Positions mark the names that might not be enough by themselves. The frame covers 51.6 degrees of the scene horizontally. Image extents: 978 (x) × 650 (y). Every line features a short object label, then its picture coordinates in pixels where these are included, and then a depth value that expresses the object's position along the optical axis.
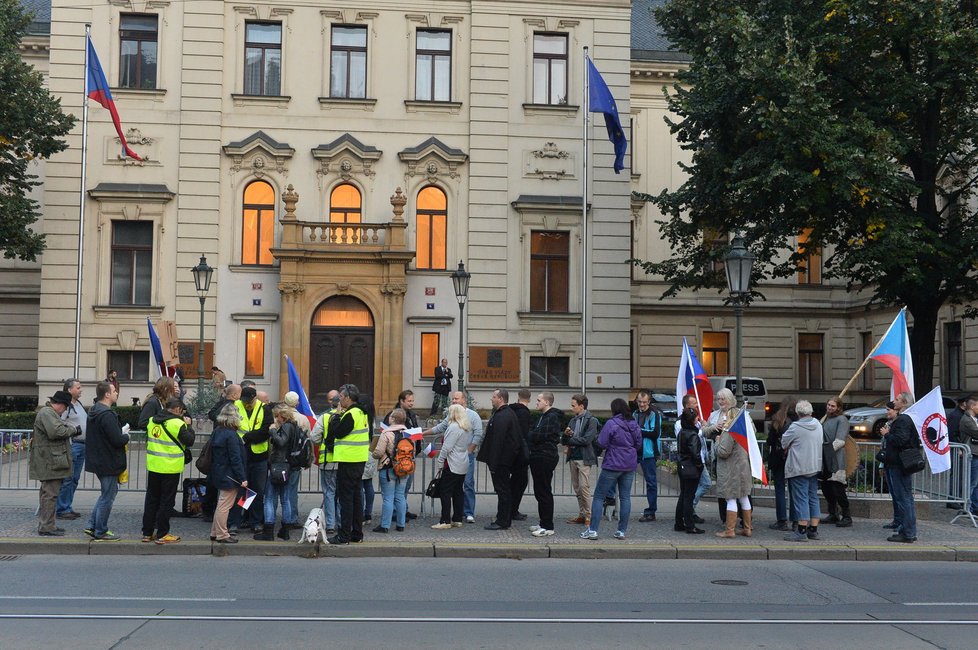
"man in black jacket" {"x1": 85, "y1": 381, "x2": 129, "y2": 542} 12.66
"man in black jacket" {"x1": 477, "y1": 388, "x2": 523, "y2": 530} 13.79
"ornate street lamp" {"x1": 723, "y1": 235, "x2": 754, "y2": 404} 18.11
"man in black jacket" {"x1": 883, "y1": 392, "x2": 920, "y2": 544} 13.62
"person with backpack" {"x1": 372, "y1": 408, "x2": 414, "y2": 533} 13.53
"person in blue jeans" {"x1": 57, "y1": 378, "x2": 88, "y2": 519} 14.38
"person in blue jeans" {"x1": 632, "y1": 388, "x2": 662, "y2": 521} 15.34
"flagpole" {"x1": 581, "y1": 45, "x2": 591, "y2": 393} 29.95
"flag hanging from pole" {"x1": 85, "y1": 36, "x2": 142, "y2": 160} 27.97
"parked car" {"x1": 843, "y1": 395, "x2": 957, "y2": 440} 28.89
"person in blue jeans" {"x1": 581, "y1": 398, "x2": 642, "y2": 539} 13.41
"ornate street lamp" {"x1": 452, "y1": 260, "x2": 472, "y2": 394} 27.17
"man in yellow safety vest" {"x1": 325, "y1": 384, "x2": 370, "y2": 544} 12.53
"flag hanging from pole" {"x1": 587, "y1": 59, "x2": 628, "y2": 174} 28.55
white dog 12.41
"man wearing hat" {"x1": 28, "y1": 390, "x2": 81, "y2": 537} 12.85
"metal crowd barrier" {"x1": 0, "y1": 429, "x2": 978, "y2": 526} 15.71
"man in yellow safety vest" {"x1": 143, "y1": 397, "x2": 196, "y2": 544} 12.52
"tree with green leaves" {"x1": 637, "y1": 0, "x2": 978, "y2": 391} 21.97
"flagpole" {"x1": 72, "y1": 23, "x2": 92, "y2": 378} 28.98
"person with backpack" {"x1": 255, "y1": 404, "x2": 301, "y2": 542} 12.76
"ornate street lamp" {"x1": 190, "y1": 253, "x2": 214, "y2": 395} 27.72
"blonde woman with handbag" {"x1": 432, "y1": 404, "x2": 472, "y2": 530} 13.98
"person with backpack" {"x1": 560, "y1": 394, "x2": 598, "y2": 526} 14.09
